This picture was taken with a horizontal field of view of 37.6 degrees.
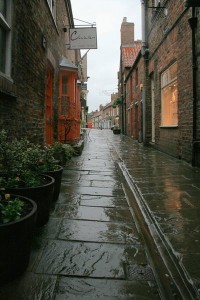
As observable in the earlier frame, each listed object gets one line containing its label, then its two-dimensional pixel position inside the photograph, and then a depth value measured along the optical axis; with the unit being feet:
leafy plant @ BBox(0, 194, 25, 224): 7.43
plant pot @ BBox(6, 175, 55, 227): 10.26
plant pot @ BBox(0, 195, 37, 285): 6.95
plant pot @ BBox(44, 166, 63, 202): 14.17
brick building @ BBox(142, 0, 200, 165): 26.35
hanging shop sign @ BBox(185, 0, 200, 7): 23.21
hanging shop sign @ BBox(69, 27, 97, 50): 36.86
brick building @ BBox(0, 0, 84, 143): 15.99
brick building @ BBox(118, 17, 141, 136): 77.46
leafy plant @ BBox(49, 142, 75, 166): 21.05
